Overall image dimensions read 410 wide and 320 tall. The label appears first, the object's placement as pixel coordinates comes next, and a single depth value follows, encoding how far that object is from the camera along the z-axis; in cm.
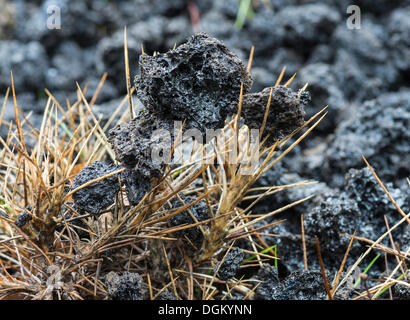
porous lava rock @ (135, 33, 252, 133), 47
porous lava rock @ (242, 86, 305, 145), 47
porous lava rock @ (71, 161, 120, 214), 48
